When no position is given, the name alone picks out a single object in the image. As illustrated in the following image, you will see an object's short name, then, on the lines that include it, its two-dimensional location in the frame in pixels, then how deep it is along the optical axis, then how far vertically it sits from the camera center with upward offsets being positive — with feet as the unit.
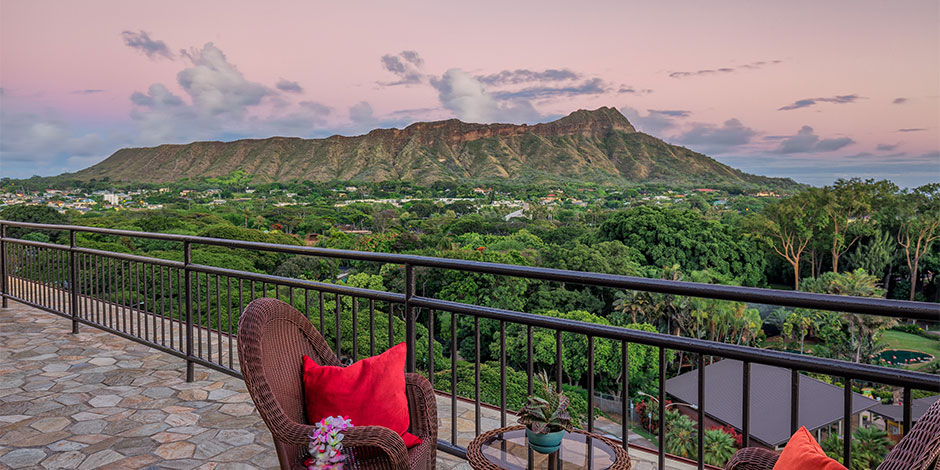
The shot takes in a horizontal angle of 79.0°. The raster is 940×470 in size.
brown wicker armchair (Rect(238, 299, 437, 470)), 5.83 -2.03
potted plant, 5.75 -2.11
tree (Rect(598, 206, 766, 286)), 162.09 -8.79
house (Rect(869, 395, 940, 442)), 87.78 -32.63
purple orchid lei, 5.64 -2.29
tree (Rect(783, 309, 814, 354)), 137.05 -27.71
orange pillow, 4.07 -1.79
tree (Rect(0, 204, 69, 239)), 102.79 +0.27
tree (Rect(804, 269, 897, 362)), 120.26 -21.30
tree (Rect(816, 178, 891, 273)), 176.14 -0.84
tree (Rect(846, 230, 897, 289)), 167.32 -13.54
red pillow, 6.55 -2.10
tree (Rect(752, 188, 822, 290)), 179.73 -5.10
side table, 5.76 -2.54
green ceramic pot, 5.76 -2.33
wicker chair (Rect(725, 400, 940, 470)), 3.30 -1.45
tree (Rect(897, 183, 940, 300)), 164.55 -3.92
